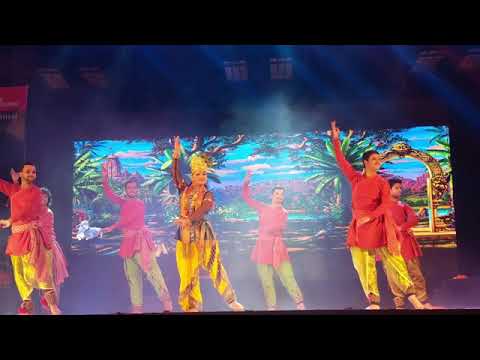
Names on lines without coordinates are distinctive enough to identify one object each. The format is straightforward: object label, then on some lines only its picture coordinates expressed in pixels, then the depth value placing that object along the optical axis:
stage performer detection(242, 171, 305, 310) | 5.77
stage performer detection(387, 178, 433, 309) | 5.68
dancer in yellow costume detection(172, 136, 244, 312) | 5.81
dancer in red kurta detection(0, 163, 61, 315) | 5.94
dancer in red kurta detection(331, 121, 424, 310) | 5.69
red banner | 6.12
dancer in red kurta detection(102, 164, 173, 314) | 5.88
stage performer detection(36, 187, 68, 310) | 5.98
